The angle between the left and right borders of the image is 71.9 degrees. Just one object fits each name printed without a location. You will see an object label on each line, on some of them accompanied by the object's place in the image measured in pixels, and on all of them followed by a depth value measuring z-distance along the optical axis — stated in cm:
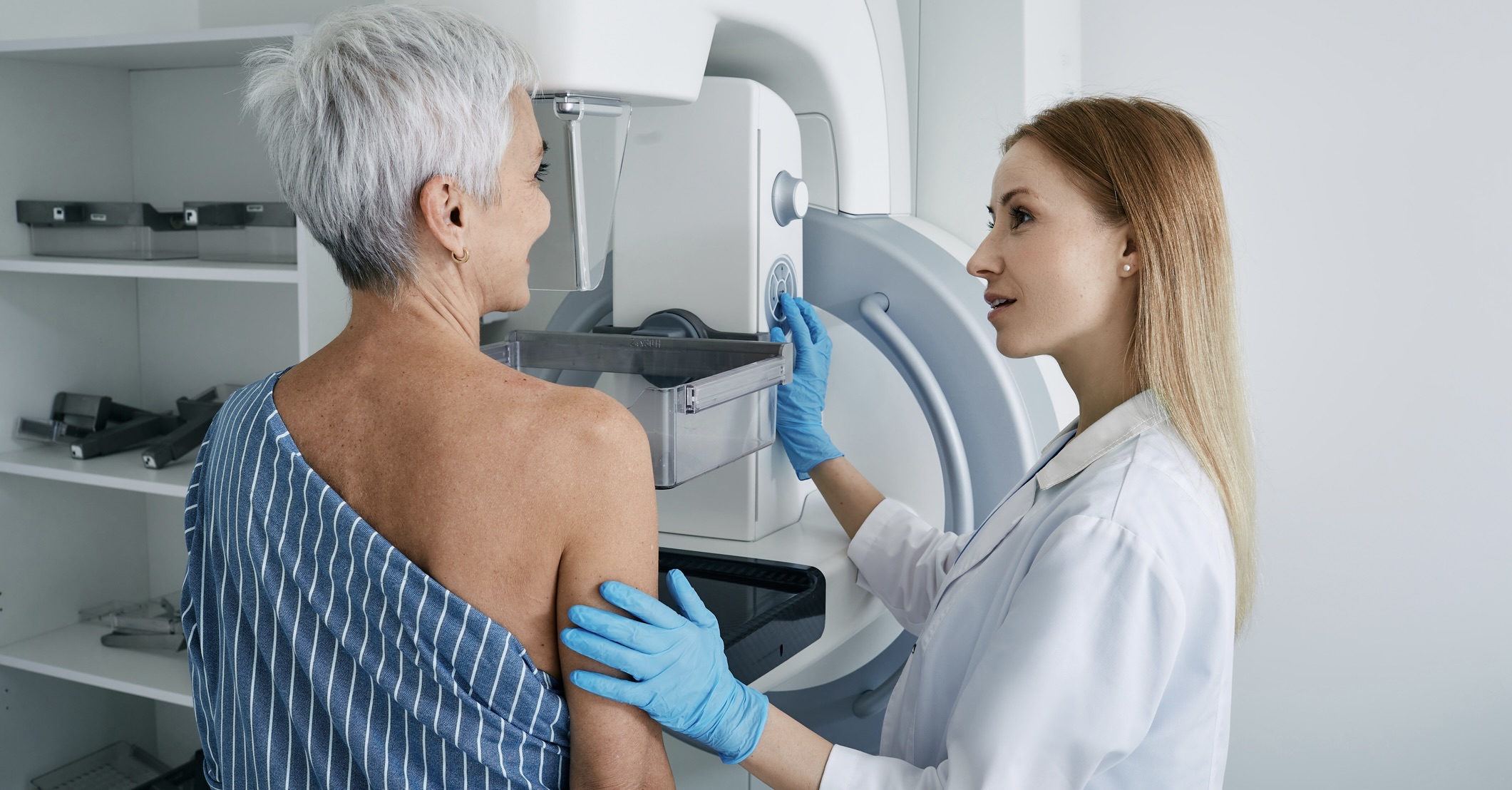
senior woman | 83
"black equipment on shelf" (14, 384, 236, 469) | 220
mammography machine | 121
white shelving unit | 221
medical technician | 94
